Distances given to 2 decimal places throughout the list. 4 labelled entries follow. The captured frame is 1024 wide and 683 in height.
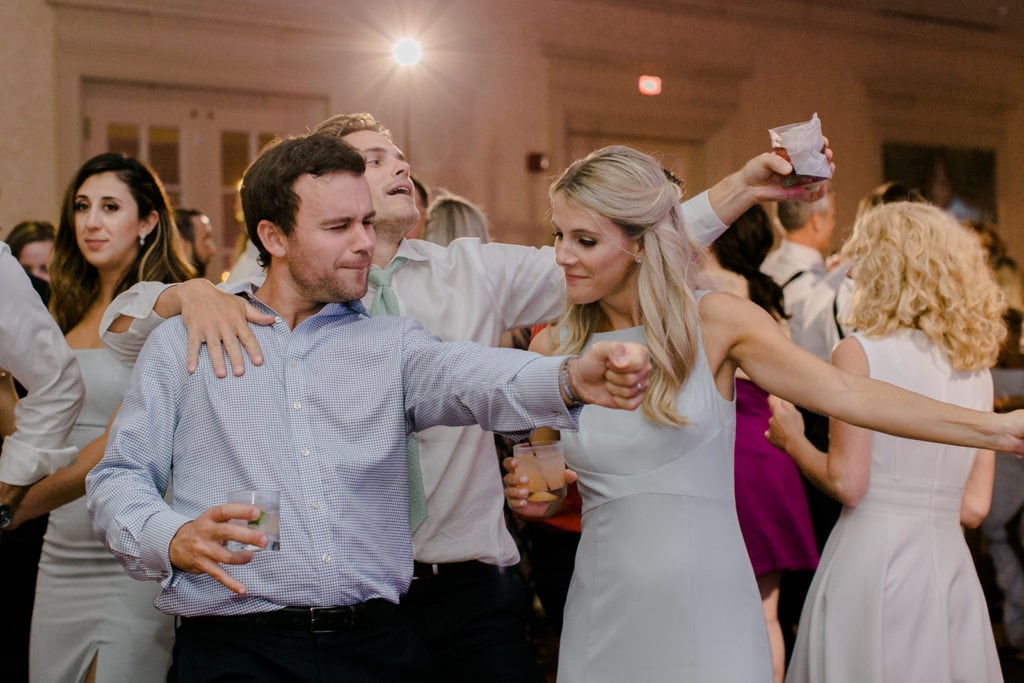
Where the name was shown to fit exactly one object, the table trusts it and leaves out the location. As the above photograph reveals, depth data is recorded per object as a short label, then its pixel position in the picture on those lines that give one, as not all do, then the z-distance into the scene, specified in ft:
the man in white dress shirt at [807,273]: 13.41
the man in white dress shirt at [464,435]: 7.64
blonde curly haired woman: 8.20
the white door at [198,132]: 19.45
